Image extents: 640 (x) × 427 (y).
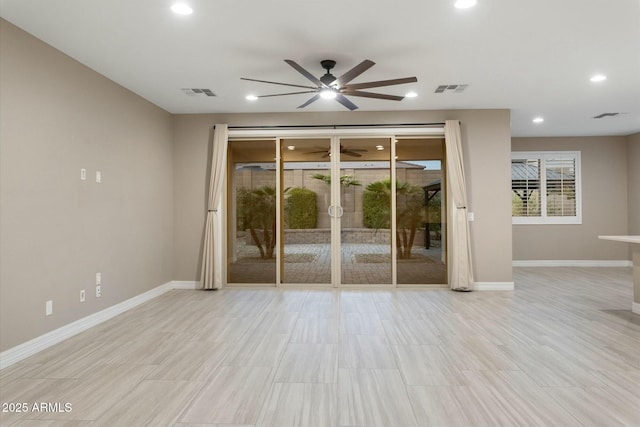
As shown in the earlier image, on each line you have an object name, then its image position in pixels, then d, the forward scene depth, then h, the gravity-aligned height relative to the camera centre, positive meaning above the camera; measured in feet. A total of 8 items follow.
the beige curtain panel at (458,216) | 17.49 +0.00
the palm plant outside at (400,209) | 18.61 +0.37
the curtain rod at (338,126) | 18.20 +4.62
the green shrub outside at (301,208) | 18.92 +0.43
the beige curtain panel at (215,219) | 18.07 -0.13
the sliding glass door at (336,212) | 18.62 +0.23
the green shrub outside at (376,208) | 18.69 +0.42
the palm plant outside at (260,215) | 18.93 +0.07
